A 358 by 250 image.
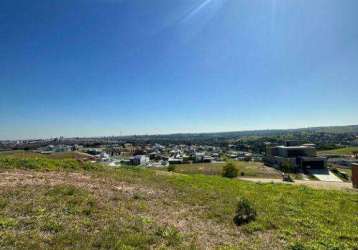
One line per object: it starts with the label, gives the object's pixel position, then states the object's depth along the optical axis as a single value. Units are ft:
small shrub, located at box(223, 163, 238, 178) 122.83
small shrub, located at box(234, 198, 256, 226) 24.22
